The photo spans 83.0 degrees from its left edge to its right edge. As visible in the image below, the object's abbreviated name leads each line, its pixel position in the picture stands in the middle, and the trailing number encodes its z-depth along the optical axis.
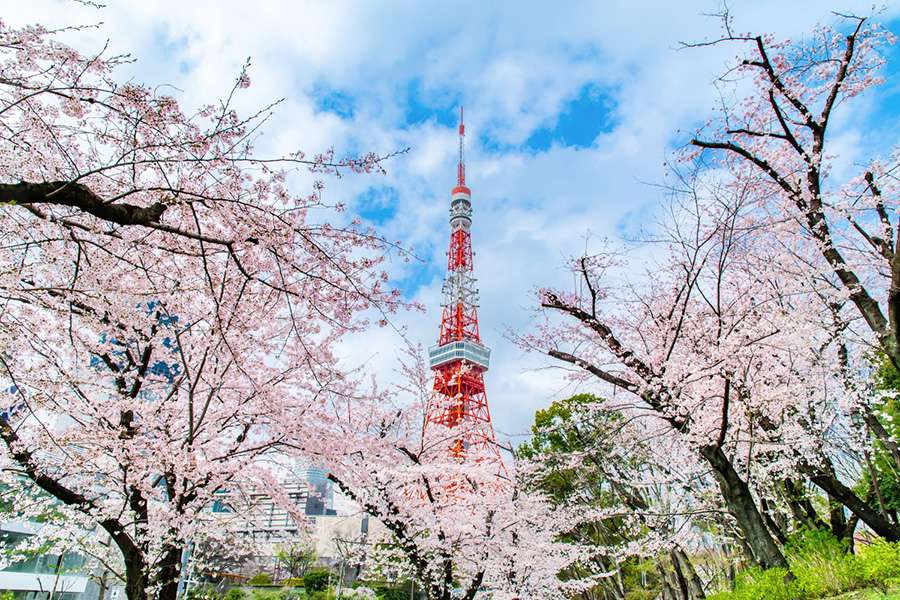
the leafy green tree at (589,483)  12.98
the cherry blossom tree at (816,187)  4.42
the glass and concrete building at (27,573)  20.36
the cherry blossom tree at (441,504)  7.97
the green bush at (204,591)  18.58
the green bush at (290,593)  25.77
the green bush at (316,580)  28.41
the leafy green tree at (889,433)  7.50
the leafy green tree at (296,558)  32.56
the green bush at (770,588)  5.02
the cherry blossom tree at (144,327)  2.67
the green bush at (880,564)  4.23
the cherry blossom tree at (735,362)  5.44
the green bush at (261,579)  34.21
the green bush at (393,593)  24.15
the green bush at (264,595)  25.61
